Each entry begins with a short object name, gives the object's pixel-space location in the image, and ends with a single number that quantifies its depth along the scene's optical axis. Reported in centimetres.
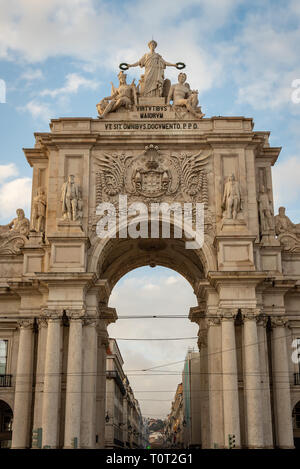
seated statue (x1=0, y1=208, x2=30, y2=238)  3391
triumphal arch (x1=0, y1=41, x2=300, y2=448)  2925
